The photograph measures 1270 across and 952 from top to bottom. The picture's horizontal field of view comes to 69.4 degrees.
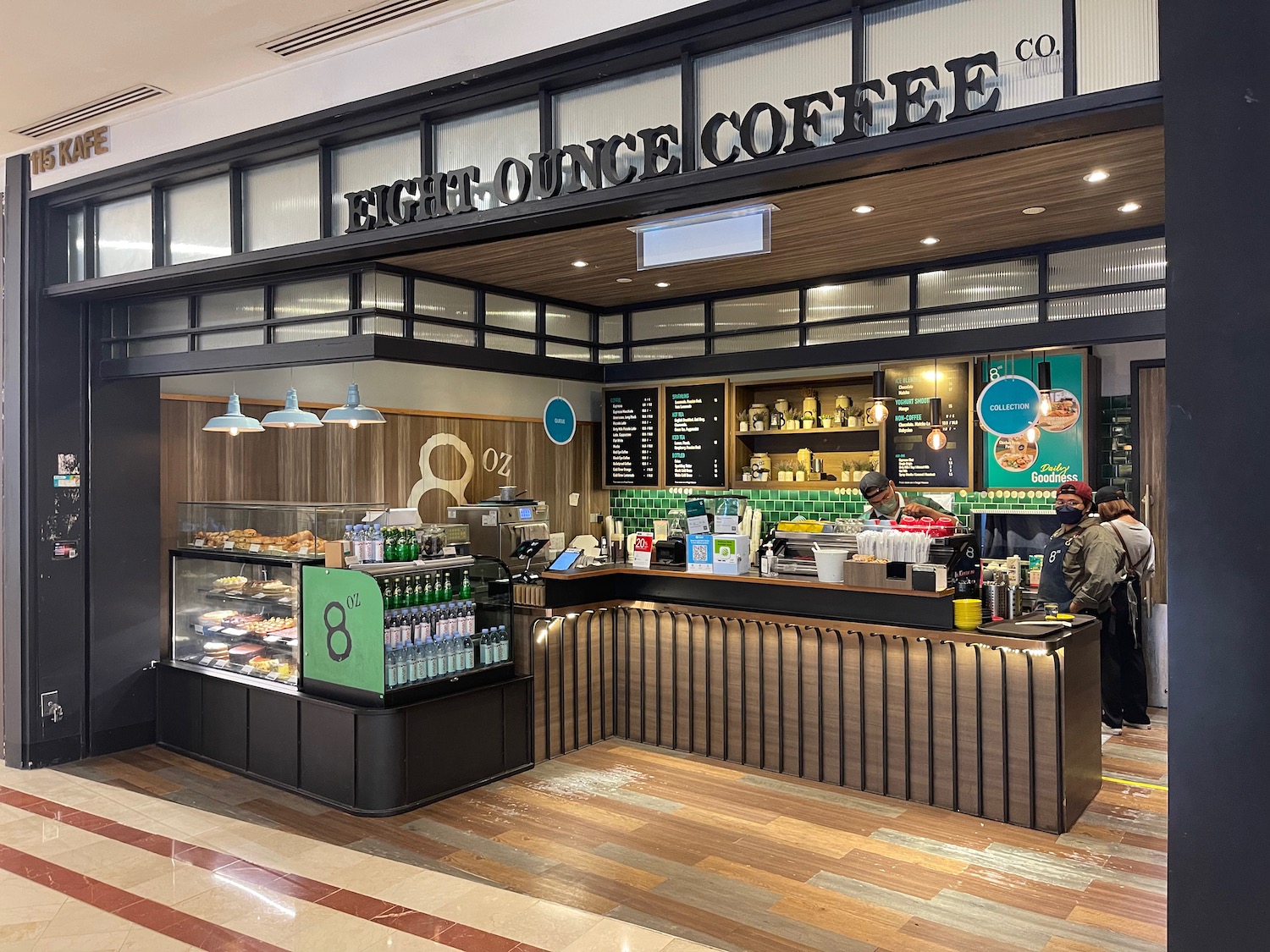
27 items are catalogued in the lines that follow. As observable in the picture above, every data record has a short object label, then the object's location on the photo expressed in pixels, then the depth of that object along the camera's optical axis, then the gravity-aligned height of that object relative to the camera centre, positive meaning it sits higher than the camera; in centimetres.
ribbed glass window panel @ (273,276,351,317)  535 +109
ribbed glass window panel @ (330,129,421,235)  438 +155
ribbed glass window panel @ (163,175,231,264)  527 +154
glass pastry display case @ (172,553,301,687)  604 -92
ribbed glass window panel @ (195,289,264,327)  571 +111
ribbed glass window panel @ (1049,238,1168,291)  507 +118
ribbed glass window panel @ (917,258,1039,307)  555 +121
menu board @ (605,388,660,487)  883 +40
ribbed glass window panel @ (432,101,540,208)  398 +152
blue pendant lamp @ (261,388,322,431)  594 +42
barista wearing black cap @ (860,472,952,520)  739 -22
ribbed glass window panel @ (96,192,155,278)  575 +158
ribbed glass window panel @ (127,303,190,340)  612 +113
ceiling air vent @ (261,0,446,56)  402 +209
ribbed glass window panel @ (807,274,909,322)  622 +125
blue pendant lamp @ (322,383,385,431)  617 +46
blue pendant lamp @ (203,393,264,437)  600 +39
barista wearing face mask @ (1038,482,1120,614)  664 -63
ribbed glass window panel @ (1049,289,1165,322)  506 +96
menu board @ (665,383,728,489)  839 +40
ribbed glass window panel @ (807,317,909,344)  621 +102
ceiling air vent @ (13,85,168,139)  513 +221
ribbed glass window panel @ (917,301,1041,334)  553 +99
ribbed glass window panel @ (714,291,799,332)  690 +129
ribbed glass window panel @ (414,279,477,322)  572 +116
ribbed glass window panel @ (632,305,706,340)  762 +132
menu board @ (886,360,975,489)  764 +42
